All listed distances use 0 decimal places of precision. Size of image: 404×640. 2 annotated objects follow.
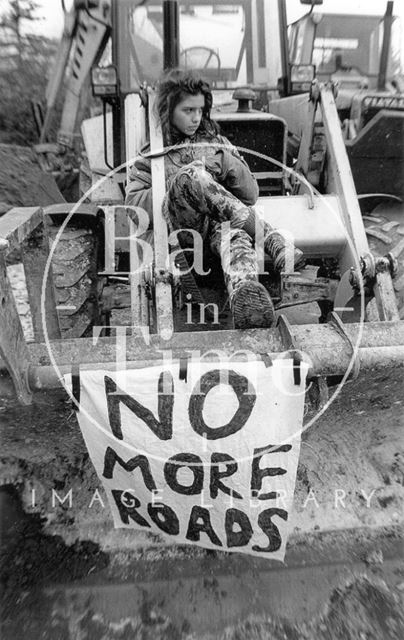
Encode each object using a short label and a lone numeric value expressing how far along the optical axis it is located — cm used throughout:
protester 216
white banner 185
